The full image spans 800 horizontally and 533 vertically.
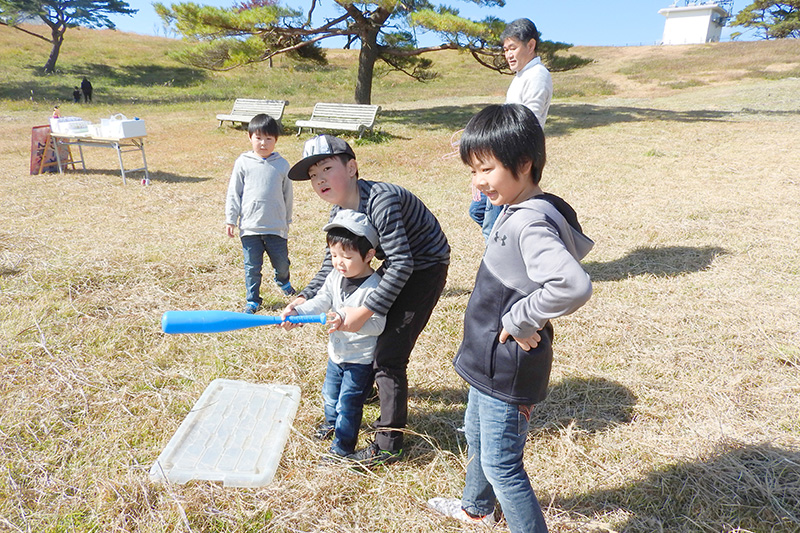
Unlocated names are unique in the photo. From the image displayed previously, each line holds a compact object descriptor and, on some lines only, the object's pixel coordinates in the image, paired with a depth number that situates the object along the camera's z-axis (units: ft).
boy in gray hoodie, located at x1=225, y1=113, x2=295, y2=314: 12.48
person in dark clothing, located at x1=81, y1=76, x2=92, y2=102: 70.74
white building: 176.86
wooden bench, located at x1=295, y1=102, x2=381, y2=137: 42.34
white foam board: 7.20
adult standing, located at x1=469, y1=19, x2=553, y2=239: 12.05
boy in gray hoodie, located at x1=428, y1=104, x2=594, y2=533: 4.59
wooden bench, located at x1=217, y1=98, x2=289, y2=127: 47.99
